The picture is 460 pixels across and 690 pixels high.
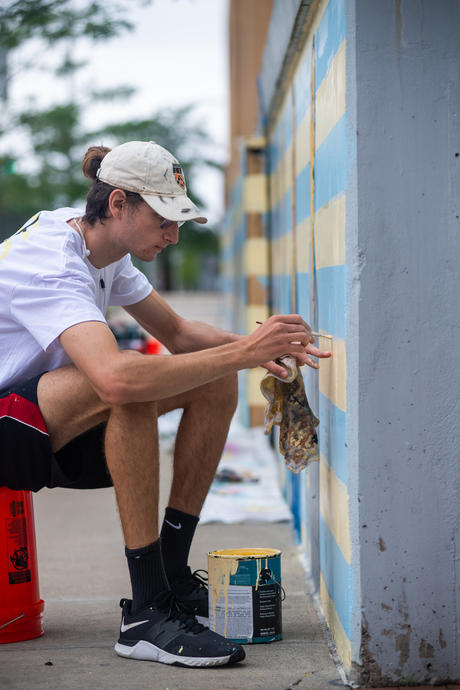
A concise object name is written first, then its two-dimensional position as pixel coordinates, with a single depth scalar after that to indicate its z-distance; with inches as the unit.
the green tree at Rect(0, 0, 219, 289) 341.1
